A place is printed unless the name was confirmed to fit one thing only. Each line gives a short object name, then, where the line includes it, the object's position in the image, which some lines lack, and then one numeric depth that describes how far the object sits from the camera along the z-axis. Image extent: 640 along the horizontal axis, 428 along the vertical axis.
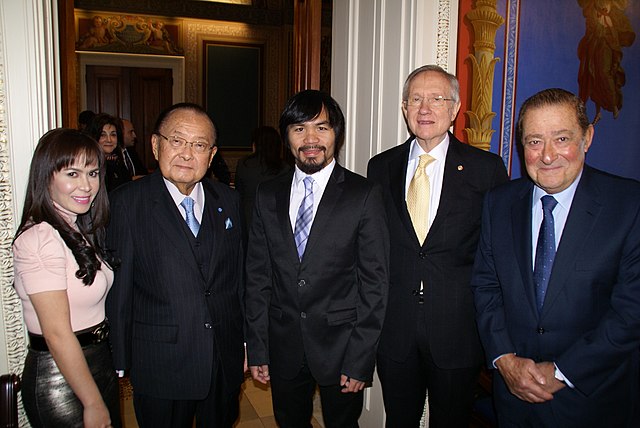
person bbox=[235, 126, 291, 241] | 4.79
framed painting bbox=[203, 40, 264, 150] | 9.86
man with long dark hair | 2.05
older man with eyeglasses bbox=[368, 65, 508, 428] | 2.10
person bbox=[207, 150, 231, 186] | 5.36
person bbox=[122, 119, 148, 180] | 4.48
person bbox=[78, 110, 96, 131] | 5.08
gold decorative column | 2.70
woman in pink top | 1.65
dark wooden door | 9.50
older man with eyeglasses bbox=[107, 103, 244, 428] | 1.94
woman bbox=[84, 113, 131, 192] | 3.83
